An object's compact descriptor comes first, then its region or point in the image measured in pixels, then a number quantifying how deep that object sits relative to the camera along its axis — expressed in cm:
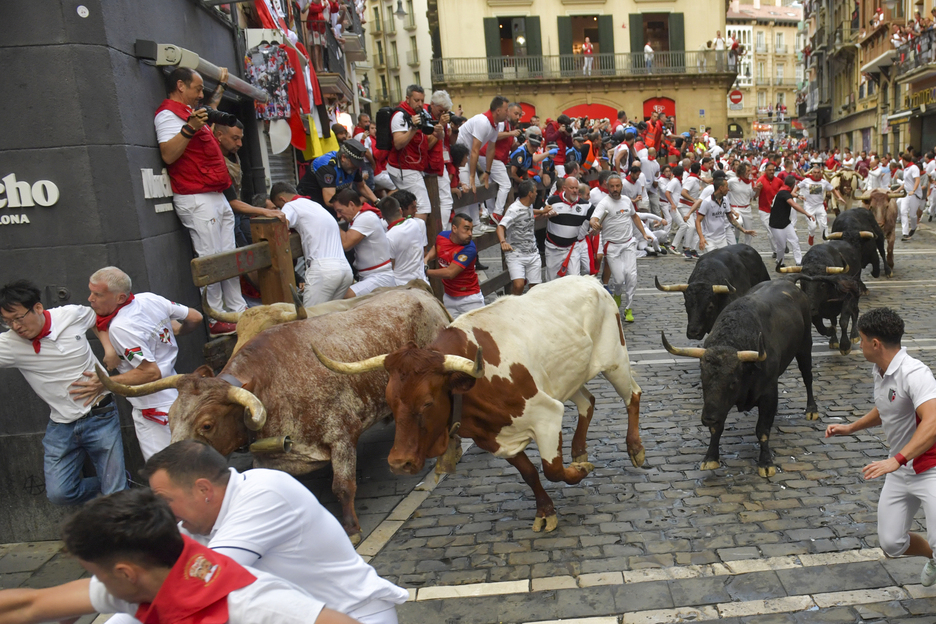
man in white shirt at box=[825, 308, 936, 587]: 422
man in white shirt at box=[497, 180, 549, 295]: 1032
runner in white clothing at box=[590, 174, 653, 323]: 1178
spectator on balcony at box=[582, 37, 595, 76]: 4278
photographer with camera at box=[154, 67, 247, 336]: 683
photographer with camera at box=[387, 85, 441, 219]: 998
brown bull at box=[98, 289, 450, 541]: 498
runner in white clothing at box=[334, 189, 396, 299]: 791
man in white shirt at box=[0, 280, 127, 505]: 525
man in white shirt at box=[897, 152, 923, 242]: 1975
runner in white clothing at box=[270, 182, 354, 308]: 749
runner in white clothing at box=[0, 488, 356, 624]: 229
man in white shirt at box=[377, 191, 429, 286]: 841
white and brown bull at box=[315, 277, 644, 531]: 494
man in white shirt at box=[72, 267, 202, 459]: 534
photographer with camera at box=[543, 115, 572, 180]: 1819
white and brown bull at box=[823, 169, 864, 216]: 1989
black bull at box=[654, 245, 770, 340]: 947
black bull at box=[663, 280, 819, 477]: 639
